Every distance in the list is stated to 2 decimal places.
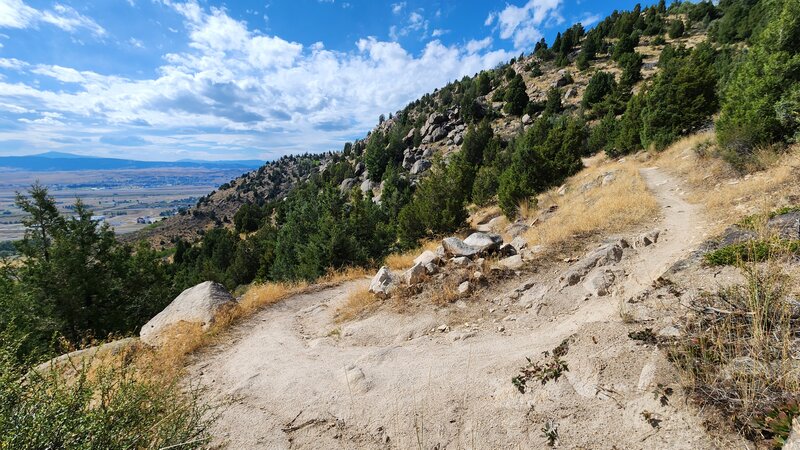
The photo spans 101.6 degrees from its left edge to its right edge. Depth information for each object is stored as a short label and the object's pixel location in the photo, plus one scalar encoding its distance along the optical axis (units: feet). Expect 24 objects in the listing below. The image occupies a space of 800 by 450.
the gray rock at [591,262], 25.05
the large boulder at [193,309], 29.91
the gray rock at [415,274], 31.86
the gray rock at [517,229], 53.05
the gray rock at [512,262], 31.40
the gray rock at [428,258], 34.37
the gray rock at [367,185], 217.75
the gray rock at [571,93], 184.65
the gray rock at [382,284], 31.89
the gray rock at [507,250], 35.80
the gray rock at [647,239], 28.73
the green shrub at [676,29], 191.93
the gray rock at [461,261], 33.00
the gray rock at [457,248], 35.04
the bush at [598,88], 155.43
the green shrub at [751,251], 16.10
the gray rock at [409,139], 249.14
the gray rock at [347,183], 242.58
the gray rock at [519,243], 37.42
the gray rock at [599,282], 22.42
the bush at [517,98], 197.47
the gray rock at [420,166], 196.95
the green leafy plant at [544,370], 14.32
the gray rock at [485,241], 35.63
